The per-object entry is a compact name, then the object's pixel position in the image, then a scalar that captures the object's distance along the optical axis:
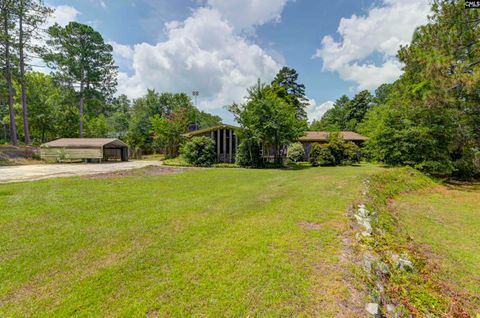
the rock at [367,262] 3.03
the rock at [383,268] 3.06
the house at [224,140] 19.47
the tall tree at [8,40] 19.05
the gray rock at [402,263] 3.34
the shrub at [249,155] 17.08
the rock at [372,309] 2.23
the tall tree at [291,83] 34.97
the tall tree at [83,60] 25.02
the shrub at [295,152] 19.64
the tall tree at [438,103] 9.41
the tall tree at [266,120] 15.82
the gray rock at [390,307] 2.41
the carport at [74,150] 20.41
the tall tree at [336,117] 39.09
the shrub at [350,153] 17.62
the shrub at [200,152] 17.77
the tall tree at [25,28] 20.17
